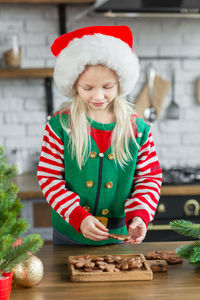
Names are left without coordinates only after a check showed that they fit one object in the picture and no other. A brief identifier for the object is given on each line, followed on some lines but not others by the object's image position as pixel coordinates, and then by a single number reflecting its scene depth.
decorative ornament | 1.02
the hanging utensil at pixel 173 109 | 2.95
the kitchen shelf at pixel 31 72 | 2.63
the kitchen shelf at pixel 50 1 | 2.58
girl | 1.36
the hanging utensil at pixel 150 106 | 2.94
